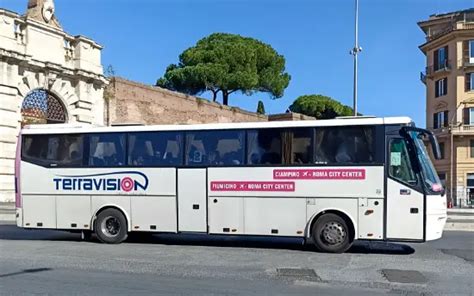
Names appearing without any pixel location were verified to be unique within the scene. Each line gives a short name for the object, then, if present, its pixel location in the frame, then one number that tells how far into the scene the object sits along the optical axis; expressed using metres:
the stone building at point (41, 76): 27.12
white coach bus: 12.23
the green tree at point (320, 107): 77.19
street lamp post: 29.16
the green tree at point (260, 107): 63.85
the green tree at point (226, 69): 54.50
